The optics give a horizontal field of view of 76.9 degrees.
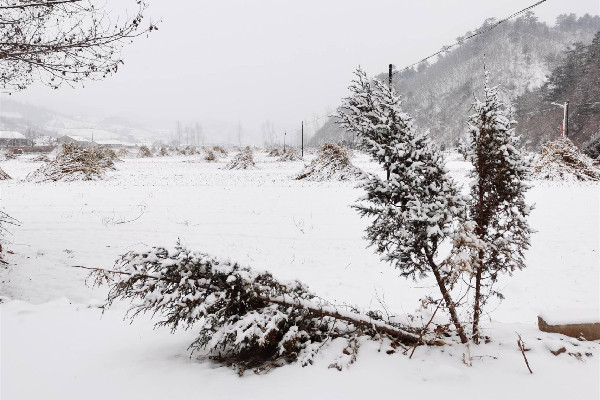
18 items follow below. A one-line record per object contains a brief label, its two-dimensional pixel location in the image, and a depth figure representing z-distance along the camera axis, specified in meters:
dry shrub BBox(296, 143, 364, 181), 20.06
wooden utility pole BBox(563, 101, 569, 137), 31.16
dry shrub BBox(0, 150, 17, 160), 44.09
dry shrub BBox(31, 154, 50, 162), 33.61
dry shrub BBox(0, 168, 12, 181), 20.69
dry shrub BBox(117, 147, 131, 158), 51.18
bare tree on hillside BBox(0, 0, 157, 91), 4.71
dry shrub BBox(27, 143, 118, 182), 19.71
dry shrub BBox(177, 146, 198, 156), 55.34
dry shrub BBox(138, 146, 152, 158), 51.72
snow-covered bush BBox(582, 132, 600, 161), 23.23
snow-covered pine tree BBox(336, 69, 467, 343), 3.26
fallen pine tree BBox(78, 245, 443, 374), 3.14
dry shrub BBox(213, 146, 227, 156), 50.60
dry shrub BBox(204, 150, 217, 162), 38.28
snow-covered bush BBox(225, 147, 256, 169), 29.25
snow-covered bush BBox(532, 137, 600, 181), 17.11
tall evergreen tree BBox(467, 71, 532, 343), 3.34
